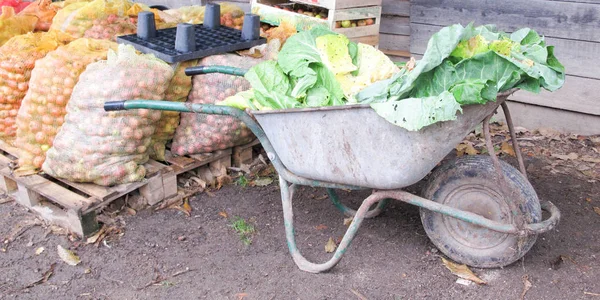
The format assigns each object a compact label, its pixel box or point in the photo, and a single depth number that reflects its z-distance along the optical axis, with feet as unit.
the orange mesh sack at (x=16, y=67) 11.81
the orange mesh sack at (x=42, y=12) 14.34
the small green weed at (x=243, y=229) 10.52
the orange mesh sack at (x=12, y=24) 13.47
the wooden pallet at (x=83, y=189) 10.56
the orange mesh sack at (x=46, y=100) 11.12
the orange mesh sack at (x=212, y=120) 11.80
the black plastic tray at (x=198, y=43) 11.59
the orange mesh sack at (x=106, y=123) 10.59
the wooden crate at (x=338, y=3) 14.15
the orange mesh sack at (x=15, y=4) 15.80
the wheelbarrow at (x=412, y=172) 7.81
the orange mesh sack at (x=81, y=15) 13.15
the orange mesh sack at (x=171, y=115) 11.72
